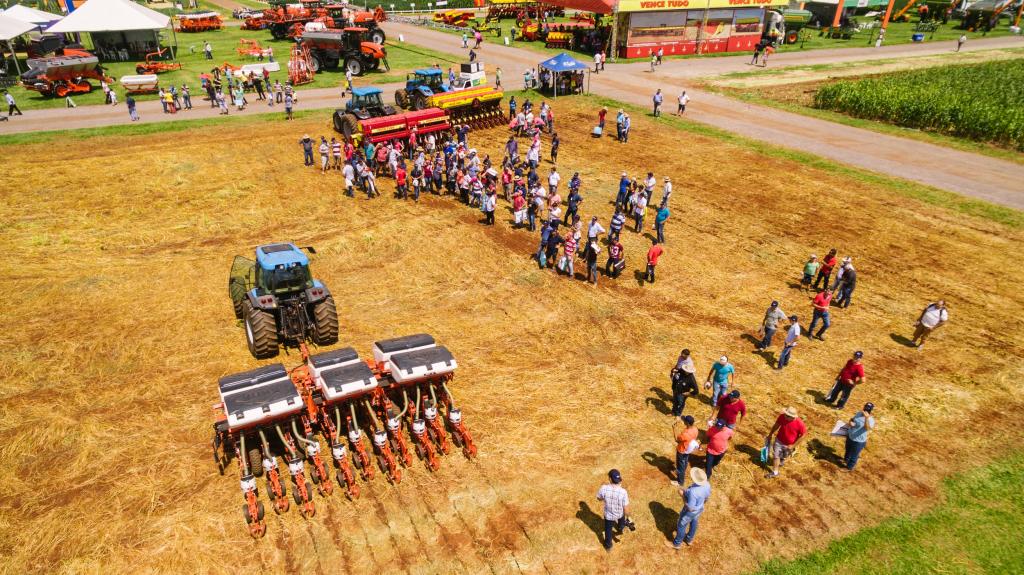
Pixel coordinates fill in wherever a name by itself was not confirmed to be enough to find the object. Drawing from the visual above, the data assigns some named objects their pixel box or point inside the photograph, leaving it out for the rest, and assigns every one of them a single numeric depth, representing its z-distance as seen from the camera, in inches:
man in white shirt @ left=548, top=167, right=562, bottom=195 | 748.6
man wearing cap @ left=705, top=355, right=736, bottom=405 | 421.1
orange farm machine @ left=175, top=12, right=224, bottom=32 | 2196.1
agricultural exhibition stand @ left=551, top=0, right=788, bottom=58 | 1704.0
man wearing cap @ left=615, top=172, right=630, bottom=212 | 746.2
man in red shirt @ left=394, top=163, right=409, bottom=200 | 804.6
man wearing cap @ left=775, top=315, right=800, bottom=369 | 465.7
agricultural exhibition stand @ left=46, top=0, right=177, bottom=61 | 1550.2
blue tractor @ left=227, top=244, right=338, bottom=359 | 457.4
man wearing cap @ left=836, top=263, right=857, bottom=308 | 556.1
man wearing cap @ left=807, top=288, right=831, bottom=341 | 508.1
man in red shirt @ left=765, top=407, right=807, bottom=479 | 358.9
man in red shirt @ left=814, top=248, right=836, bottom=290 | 584.5
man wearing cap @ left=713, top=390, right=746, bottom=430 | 377.4
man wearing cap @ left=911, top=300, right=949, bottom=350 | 493.0
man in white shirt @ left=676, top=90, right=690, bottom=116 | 1198.9
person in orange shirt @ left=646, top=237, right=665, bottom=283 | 599.2
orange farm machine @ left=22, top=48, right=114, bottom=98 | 1306.6
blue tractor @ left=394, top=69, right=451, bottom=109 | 1110.0
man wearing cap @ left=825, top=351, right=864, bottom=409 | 417.1
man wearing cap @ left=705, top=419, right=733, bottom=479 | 355.3
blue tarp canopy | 1294.3
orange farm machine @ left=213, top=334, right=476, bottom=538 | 336.5
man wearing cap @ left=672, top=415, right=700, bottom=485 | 350.6
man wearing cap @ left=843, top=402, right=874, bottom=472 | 366.6
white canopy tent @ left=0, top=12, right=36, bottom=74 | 1469.0
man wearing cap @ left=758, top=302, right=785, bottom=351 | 483.6
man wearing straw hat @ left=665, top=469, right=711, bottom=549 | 309.3
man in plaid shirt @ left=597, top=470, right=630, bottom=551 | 307.7
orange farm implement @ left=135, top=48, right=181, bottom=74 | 1498.5
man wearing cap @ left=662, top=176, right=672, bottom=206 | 688.3
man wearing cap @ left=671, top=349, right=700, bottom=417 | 414.0
